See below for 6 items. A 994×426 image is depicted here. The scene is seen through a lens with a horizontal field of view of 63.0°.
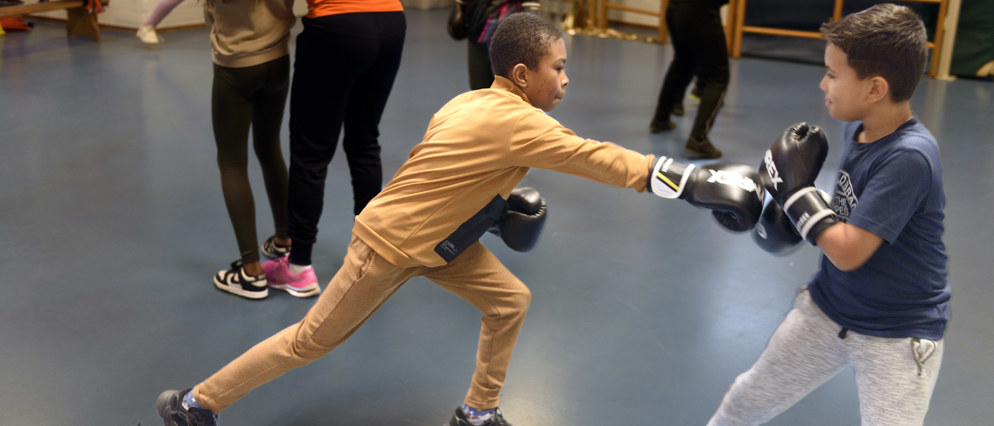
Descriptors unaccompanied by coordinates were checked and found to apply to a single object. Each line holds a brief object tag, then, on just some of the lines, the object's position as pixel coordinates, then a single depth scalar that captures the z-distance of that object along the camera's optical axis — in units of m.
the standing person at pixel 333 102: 2.42
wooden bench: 6.73
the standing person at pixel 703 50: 4.04
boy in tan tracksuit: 1.58
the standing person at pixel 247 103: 2.46
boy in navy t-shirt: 1.40
